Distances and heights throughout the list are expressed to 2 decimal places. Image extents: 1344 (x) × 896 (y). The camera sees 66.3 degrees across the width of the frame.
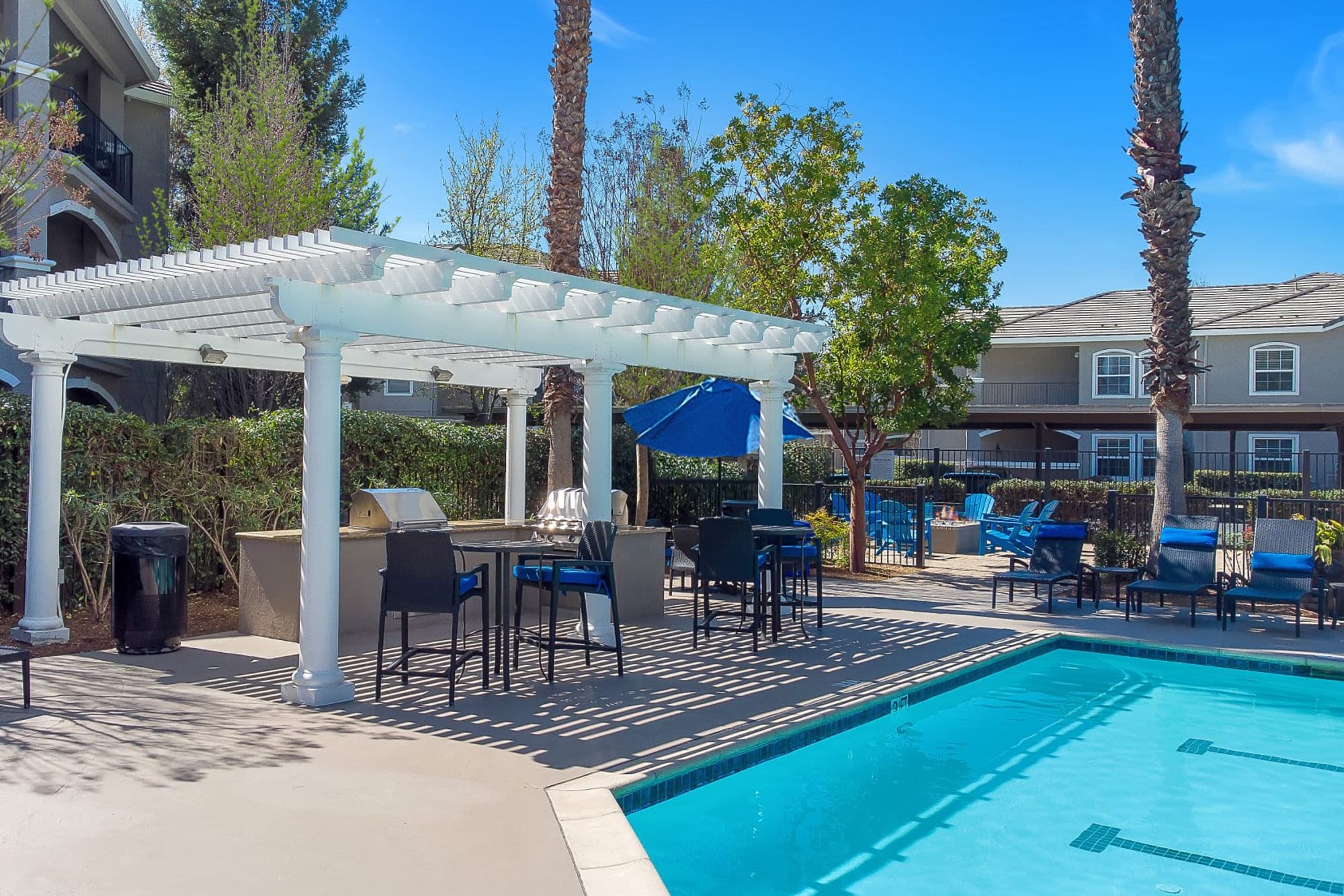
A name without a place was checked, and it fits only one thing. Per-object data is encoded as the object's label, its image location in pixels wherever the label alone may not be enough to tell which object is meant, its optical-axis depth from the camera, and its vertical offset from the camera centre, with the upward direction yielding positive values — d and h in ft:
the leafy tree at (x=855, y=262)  45.78 +9.48
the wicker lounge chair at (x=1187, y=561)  35.29 -3.17
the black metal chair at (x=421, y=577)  22.54 -2.48
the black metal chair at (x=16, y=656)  19.71 -3.73
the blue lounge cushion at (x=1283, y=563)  34.22 -3.06
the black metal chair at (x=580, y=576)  25.04 -2.76
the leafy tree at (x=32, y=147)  27.61 +8.83
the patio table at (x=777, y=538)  30.19 -2.19
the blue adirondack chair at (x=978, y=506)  64.28 -2.34
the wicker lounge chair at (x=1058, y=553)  38.42 -3.17
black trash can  26.45 -3.15
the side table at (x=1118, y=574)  38.04 -3.94
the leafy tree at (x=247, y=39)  63.72 +26.63
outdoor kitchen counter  29.27 -3.40
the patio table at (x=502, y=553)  24.31 -2.20
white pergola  22.13 +3.71
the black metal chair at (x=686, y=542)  35.91 -2.66
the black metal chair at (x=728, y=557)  28.45 -2.52
